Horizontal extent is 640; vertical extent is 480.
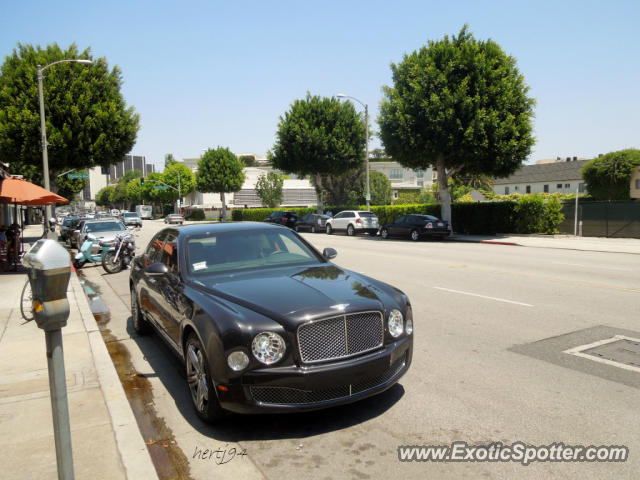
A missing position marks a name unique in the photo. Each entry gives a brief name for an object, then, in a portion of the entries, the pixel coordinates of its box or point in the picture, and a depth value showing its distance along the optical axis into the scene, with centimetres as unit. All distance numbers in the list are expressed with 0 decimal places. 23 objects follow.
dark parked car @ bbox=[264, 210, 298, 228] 3903
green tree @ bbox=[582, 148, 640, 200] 5612
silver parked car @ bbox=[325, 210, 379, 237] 3122
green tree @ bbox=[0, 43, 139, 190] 2472
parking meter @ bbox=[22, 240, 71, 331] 244
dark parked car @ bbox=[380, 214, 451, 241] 2566
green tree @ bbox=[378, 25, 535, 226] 2498
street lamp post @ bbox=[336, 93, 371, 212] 3333
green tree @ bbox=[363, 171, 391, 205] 9000
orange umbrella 1334
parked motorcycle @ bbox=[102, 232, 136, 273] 1466
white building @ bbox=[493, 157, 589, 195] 8288
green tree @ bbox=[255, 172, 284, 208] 8712
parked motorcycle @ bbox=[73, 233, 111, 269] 1616
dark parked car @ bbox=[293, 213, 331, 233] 3525
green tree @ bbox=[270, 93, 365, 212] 4294
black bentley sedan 363
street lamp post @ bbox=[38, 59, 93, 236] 2109
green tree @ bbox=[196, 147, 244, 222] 7425
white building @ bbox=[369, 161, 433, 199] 11731
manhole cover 523
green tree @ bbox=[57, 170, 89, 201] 5724
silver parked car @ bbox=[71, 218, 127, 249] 1775
